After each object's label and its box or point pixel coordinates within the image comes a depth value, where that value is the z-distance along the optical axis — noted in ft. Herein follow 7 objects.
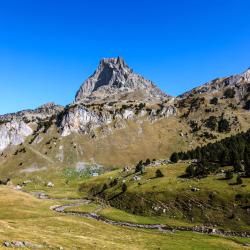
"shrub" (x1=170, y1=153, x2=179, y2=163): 549.91
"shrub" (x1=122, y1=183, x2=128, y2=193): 419.99
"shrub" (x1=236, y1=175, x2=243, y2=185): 341.62
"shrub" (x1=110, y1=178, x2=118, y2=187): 478.88
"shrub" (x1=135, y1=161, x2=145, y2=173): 512.63
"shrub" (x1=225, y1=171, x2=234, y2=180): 361.71
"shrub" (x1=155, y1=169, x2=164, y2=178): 442.75
